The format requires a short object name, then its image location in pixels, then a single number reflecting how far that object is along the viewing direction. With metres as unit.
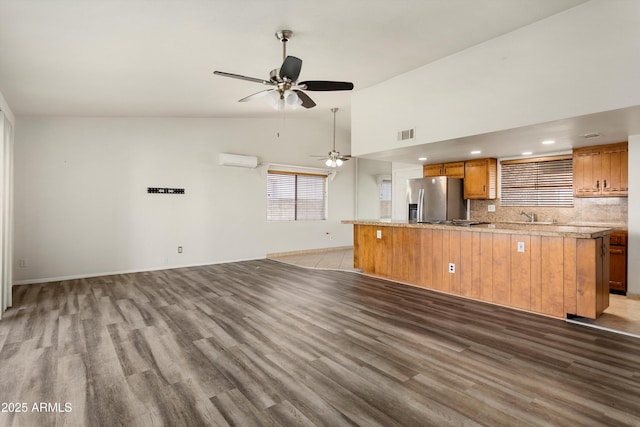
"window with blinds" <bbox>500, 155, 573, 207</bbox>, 5.30
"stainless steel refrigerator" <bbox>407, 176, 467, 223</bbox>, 5.99
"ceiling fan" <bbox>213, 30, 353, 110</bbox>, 3.09
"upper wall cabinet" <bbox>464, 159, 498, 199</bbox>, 5.91
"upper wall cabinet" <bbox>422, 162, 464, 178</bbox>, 6.25
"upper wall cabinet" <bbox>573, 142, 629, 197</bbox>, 4.53
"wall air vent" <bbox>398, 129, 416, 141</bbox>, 4.69
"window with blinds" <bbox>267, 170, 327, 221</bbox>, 7.96
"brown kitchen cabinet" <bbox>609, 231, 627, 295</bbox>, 4.42
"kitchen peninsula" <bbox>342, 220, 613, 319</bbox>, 3.38
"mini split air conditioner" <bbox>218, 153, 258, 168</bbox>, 6.90
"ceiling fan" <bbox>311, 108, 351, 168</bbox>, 7.28
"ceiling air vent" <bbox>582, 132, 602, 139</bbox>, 3.96
